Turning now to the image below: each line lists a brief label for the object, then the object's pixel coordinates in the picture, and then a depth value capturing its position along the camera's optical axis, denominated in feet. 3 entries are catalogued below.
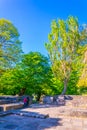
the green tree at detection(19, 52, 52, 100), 36.56
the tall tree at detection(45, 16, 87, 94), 36.47
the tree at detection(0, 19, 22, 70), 34.36
